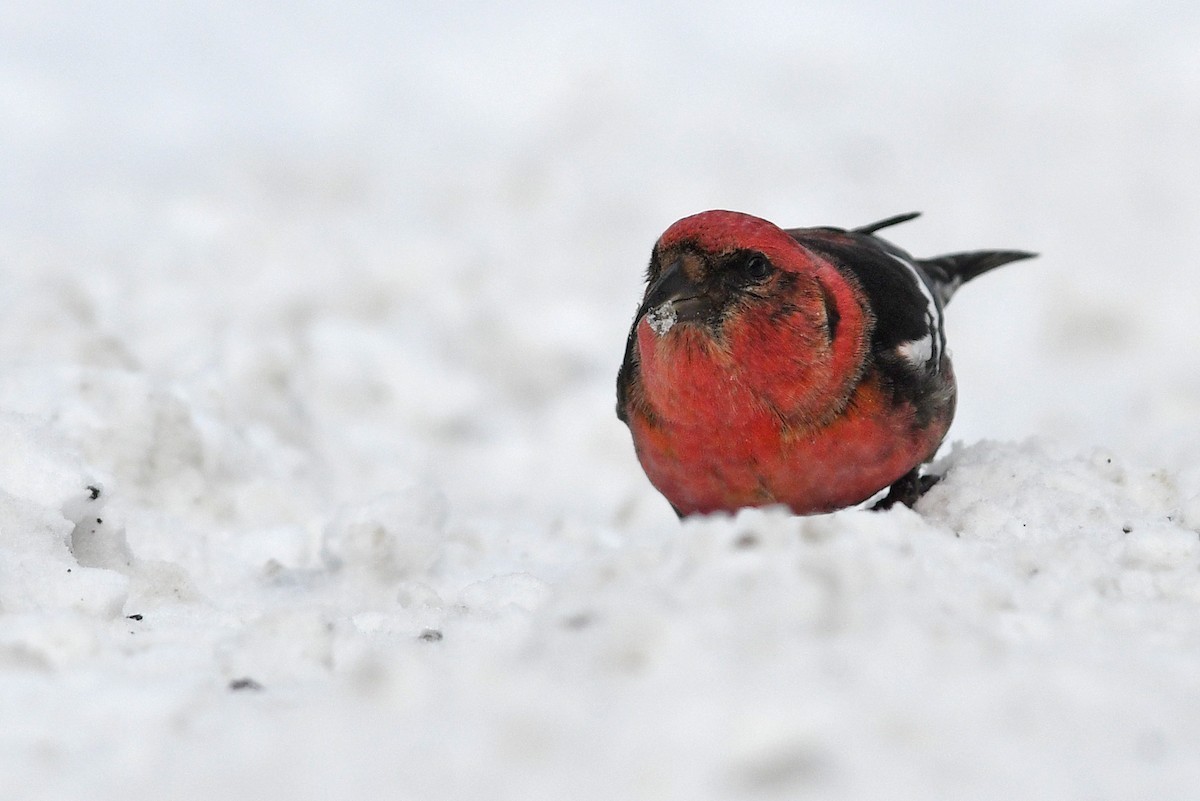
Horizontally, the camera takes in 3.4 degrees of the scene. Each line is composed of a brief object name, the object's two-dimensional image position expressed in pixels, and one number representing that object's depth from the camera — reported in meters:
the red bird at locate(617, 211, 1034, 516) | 3.47
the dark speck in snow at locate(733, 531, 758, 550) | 3.40
